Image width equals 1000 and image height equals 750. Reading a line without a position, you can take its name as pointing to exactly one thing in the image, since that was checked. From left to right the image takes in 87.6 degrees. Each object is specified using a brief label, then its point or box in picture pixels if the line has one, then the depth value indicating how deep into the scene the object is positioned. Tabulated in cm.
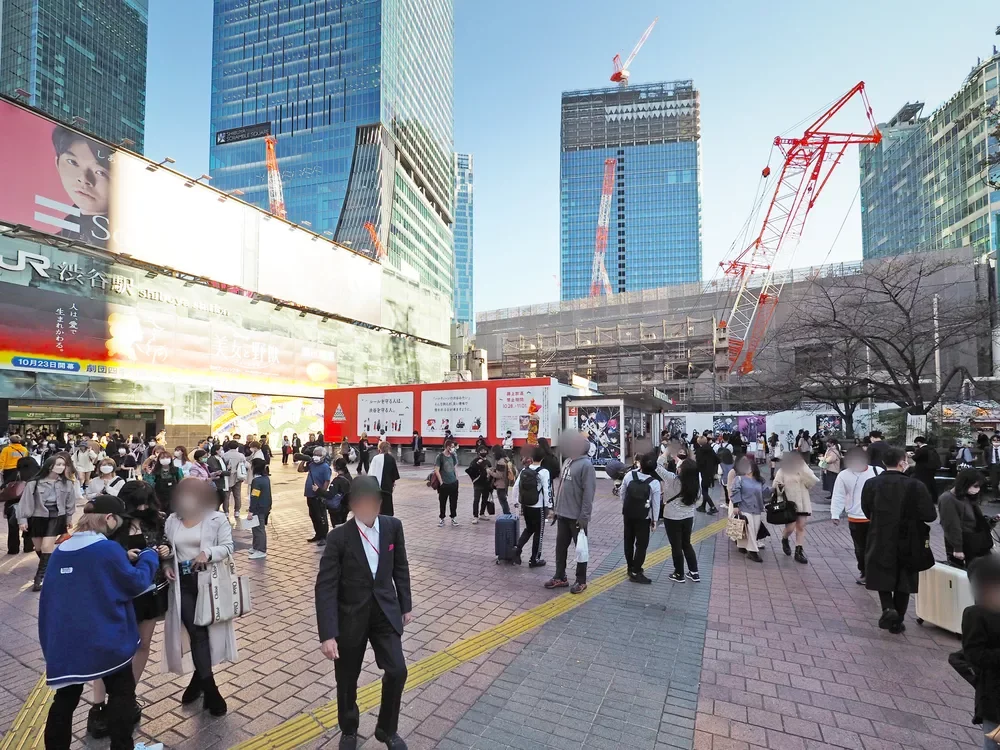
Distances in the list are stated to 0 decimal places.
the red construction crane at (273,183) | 8569
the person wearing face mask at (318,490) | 780
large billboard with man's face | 2292
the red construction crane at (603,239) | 13834
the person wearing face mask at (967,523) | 518
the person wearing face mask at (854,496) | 611
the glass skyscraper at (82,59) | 8944
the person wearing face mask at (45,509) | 605
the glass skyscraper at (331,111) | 8494
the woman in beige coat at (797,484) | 746
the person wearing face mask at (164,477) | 736
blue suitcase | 700
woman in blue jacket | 252
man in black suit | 276
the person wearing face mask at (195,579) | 320
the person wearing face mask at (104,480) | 673
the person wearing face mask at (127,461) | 1322
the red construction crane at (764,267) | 4062
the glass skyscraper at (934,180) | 5962
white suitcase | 458
